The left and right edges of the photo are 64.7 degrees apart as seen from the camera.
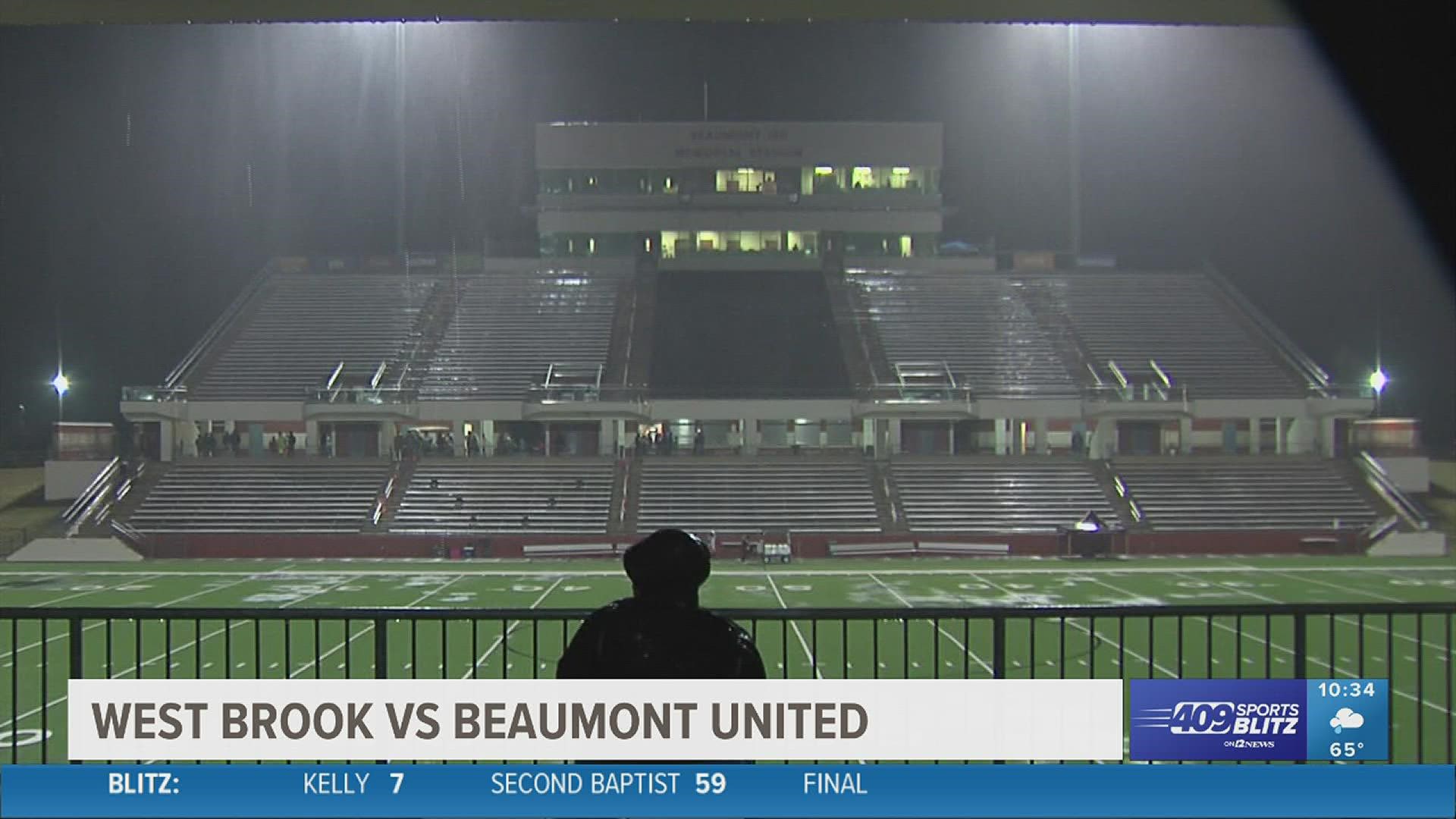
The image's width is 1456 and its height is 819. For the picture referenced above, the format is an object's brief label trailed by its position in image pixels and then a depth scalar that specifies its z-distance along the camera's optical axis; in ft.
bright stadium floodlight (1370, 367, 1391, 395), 117.39
